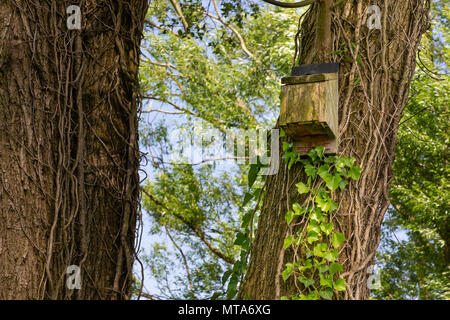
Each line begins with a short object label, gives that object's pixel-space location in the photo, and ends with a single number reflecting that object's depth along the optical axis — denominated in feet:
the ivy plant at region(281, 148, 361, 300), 15.44
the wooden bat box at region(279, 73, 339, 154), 14.93
